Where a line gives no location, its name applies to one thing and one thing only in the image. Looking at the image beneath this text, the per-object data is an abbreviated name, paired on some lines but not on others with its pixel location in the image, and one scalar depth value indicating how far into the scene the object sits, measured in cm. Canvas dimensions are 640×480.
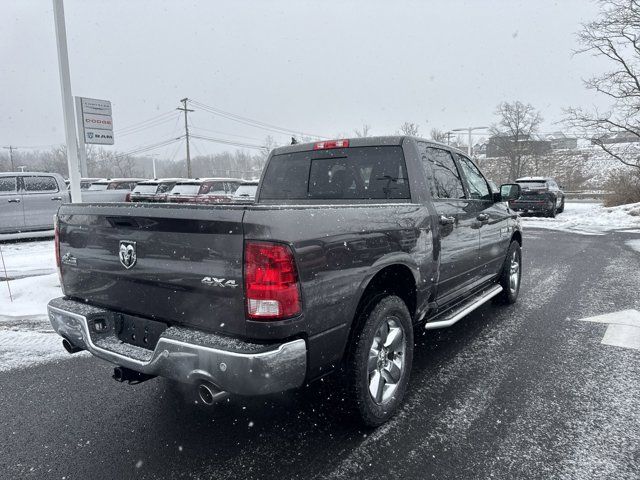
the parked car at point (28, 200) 1186
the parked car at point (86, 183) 2056
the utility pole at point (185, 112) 4744
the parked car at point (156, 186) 1750
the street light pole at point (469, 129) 3113
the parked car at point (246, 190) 1545
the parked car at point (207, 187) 1642
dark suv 1859
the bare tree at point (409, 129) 4375
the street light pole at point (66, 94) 644
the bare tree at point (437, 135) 4625
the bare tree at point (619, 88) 2070
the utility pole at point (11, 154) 7652
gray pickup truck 213
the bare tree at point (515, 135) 3691
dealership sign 892
